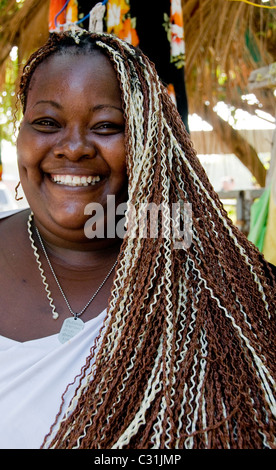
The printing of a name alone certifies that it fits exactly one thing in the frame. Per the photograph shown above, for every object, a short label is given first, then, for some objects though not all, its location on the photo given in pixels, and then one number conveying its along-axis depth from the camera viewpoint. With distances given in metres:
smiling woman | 1.28
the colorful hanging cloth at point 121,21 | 2.27
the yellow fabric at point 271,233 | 2.39
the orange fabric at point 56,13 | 2.34
